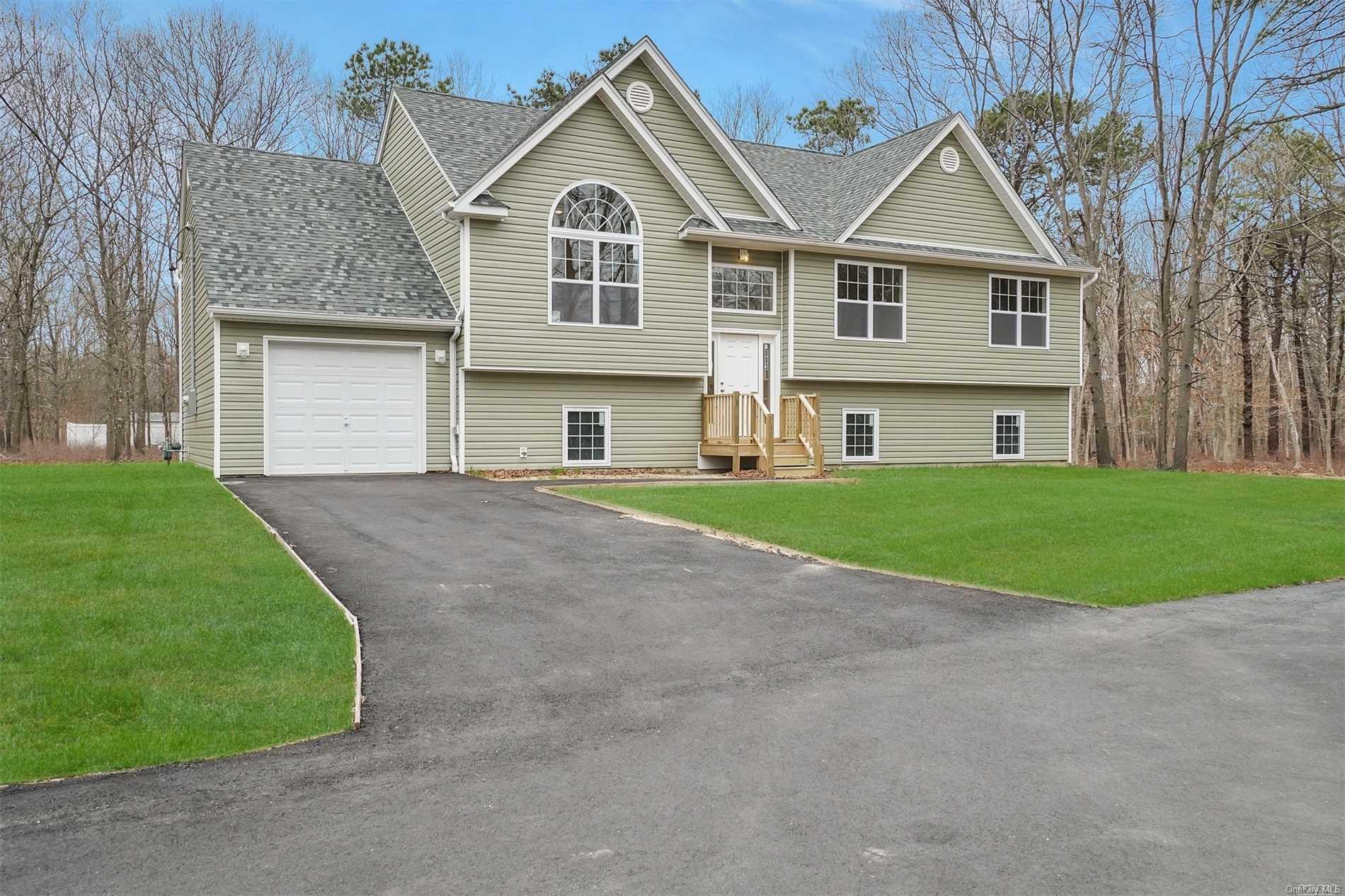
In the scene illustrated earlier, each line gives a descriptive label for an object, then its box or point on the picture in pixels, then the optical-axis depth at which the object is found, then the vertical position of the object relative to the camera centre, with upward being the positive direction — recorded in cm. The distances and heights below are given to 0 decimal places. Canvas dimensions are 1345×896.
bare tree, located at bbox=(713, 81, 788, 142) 3619 +1252
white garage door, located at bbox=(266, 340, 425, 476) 1639 +68
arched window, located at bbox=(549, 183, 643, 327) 1753 +343
